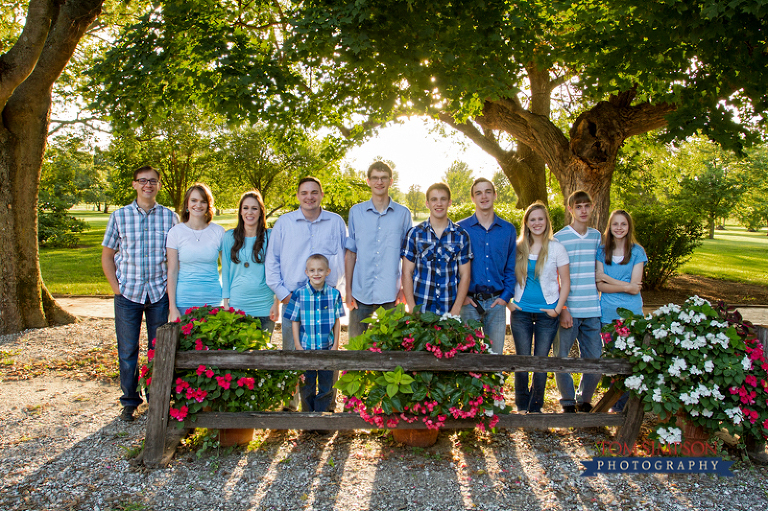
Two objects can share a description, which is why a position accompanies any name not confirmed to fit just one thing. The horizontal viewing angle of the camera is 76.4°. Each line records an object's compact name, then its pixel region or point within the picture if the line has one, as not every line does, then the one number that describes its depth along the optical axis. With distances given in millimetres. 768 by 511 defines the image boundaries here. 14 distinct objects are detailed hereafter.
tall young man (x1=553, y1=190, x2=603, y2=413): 4359
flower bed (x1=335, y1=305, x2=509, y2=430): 3539
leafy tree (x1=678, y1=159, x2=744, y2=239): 24938
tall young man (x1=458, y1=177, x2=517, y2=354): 4254
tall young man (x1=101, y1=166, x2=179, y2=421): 4410
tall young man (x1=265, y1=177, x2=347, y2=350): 4273
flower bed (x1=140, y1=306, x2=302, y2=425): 3646
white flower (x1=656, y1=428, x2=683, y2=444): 3566
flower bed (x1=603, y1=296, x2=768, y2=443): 3502
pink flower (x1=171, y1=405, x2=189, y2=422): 3605
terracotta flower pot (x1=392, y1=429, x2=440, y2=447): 3852
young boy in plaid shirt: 4082
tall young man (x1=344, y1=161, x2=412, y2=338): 4363
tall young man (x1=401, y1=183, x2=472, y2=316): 4160
